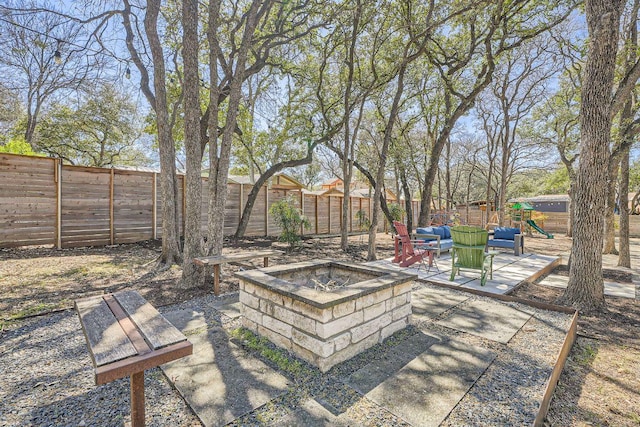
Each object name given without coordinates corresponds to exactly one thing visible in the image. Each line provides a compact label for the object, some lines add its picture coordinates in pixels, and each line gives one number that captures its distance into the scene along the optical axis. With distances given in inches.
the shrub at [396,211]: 495.2
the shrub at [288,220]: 331.3
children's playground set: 534.3
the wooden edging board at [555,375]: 68.4
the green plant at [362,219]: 468.0
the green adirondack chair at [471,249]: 186.7
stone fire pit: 88.4
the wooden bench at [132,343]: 56.0
